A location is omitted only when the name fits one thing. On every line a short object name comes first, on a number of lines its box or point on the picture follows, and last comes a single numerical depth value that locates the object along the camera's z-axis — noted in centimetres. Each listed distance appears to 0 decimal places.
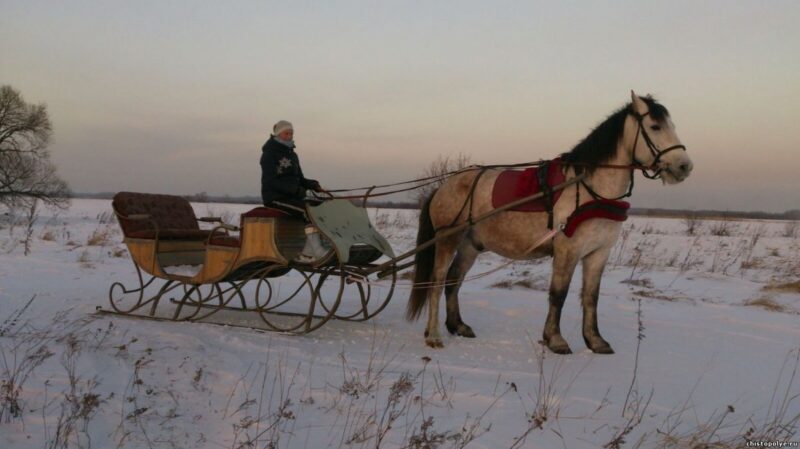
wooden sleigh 581
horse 492
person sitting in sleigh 587
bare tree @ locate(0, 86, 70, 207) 3058
